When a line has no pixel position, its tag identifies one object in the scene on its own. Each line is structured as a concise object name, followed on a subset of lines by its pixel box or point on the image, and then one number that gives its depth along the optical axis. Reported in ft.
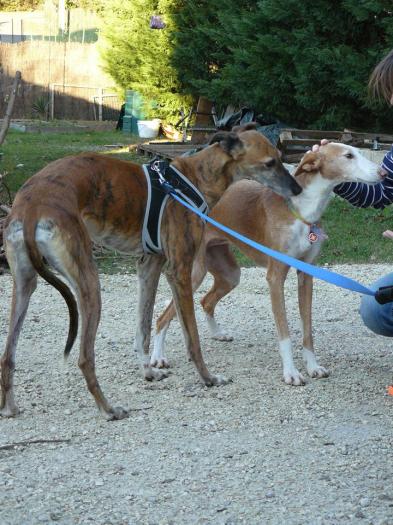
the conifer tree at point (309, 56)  40.22
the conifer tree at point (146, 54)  72.38
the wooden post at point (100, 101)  90.27
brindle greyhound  13.79
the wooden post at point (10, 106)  32.73
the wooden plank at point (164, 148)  53.06
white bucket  74.43
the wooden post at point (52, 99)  90.13
